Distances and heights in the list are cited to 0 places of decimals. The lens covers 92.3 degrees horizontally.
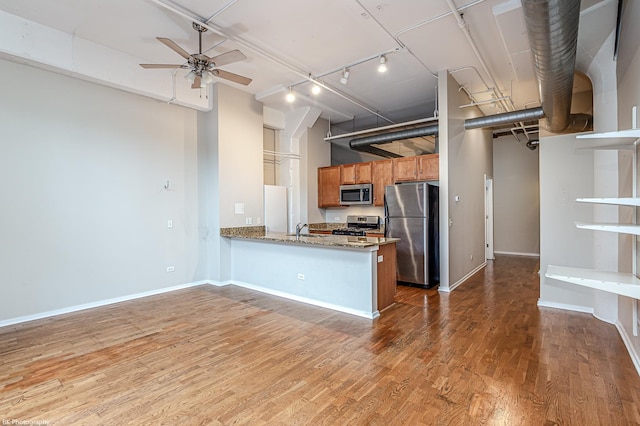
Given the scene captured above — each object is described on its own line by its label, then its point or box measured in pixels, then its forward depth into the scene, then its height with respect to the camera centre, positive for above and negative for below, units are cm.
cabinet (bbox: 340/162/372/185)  648 +83
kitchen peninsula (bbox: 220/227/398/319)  374 -80
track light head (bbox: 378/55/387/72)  415 +206
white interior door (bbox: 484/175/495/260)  783 -25
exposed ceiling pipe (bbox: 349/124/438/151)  602 +160
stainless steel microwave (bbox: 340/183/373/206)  642 +37
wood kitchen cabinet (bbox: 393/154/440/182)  558 +81
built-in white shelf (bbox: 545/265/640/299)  197 -49
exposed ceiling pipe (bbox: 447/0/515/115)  316 +207
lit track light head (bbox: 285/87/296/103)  531 +203
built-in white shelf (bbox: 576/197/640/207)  187 +5
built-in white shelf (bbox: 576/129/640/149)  205 +55
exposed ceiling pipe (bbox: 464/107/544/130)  468 +151
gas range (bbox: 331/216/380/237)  614 -30
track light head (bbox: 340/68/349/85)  439 +198
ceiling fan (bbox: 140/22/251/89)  329 +167
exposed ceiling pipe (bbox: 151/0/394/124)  314 +213
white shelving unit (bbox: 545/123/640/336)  195 -48
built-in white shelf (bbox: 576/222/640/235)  192 -12
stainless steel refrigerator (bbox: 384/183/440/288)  504 -32
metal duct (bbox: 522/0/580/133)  211 +136
